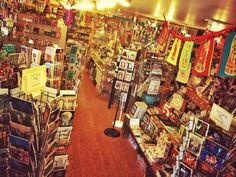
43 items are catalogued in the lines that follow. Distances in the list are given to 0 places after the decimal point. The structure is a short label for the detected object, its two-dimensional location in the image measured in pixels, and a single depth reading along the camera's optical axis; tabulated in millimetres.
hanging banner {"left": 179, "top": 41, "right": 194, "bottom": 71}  3199
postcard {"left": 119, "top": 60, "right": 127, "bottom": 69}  5542
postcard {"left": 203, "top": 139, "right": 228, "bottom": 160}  2118
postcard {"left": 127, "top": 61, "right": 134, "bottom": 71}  5506
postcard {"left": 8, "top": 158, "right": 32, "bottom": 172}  2540
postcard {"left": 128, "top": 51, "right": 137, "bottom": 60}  5518
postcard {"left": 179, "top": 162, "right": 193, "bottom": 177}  2490
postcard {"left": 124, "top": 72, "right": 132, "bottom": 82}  5515
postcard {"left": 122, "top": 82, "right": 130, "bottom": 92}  5491
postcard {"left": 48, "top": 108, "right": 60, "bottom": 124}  2350
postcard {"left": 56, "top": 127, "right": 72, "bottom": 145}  2824
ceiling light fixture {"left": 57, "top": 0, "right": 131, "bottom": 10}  1855
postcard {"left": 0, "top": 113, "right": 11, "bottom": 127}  2650
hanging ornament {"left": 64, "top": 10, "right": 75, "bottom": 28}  6813
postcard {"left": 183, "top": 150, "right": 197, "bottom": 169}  2431
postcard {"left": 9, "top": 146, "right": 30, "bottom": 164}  2486
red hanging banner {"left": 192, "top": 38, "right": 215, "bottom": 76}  2514
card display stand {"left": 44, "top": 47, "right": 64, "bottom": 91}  3091
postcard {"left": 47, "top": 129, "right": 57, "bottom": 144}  2455
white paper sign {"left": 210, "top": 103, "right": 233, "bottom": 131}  2104
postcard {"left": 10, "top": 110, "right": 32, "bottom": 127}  2341
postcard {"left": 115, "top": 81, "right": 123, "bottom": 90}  5491
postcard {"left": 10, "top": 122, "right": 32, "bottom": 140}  2381
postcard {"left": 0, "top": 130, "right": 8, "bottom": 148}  2752
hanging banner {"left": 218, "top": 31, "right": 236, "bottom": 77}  2016
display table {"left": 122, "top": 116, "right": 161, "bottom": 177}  3551
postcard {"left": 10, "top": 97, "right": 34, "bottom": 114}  2293
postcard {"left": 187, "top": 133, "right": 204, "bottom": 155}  2378
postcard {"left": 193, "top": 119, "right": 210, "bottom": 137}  2282
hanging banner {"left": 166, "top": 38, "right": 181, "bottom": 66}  3617
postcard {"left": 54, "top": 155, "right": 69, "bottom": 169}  2928
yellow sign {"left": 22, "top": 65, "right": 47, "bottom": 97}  2203
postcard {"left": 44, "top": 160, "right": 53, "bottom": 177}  2691
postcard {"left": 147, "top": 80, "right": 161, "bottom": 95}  5311
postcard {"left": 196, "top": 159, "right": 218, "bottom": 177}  2195
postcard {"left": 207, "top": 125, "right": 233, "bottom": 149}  2098
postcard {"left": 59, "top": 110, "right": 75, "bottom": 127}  2762
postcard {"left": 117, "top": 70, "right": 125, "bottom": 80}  5513
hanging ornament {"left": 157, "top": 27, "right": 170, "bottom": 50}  4221
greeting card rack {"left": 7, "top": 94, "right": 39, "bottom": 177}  2321
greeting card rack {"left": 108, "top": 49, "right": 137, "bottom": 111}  5497
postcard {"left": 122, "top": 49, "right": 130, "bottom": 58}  5533
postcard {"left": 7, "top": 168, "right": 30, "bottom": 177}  2583
